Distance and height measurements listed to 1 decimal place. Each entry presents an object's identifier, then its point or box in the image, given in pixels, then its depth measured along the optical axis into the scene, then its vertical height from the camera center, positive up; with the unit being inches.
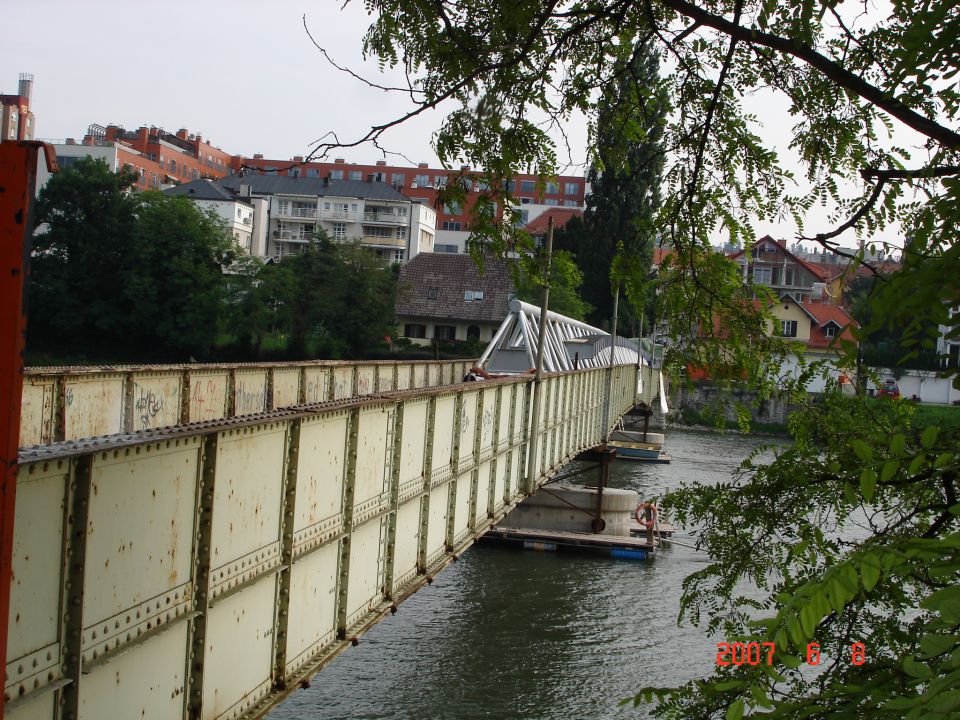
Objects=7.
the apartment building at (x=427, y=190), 5088.6 +813.2
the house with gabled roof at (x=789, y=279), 3451.3 +286.2
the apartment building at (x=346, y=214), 4544.8 +511.0
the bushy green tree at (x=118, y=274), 2765.7 +118.8
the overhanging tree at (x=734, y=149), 264.1 +61.8
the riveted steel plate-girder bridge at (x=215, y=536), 203.2 -61.5
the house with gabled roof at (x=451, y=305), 3570.4 +108.2
